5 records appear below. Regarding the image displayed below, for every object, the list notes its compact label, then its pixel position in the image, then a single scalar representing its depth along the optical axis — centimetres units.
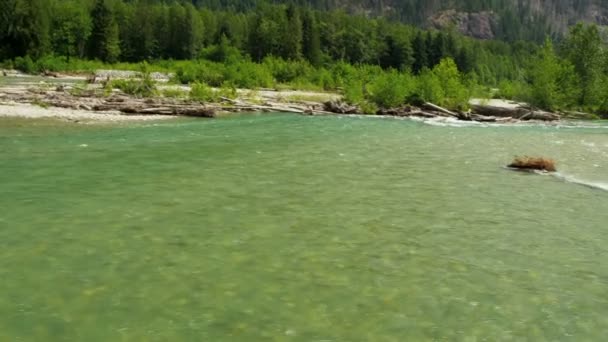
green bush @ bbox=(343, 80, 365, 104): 5738
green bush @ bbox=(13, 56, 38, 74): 8675
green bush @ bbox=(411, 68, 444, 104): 5881
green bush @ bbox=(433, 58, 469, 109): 5932
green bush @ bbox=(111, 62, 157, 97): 4888
